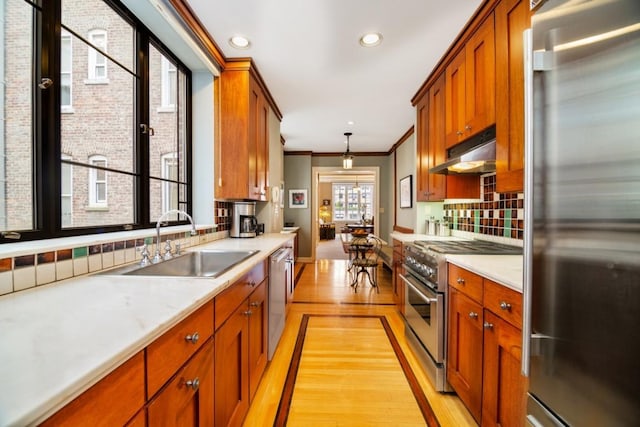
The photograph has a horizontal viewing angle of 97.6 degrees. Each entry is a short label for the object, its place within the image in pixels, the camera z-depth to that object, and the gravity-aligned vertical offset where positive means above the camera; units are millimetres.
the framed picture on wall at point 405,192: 4754 +342
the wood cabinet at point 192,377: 572 -487
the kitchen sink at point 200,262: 1738 -354
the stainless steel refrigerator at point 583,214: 646 -6
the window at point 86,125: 1254 +501
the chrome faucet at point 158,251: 1612 -241
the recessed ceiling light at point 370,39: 2154 +1353
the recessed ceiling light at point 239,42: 2255 +1390
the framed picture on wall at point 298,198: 6367 +288
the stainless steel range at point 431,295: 1863 -608
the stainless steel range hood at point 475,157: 1862 +377
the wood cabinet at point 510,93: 1538 +693
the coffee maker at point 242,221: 2965 -114
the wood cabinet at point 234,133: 2615 +726
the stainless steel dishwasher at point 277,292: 2156 -714
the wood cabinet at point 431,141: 2639 +724
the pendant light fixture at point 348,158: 4949 +936
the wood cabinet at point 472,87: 1839 +929
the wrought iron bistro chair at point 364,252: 4102 -686
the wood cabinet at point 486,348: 1179 -691
